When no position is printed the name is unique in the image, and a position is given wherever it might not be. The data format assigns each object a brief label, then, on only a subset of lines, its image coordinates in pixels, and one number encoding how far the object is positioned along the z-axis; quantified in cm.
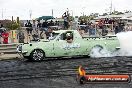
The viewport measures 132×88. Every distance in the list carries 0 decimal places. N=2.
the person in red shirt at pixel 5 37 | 2366
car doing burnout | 1947
